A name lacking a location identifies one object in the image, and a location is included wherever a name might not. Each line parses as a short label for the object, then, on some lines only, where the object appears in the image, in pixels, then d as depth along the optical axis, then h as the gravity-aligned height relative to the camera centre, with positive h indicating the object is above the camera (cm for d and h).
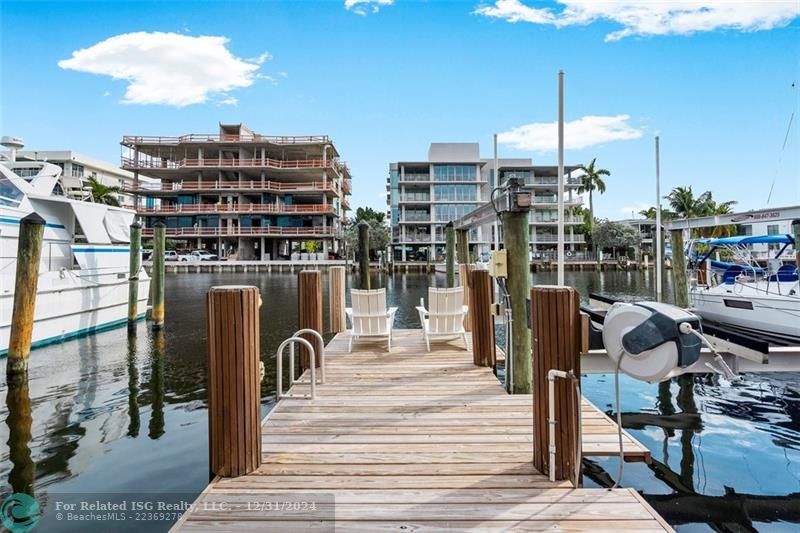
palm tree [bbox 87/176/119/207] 4441 +845
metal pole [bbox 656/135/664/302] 1323 +2
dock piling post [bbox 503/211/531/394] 442 -35
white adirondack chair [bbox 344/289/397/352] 671 -85
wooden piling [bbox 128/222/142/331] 1271 -12
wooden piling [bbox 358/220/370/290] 936 +25
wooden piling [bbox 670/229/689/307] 1138 -31
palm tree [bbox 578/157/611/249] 5356 +1076
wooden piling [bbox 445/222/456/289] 1058 +27
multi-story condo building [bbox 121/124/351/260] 4597 +874
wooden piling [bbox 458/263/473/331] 818 -40
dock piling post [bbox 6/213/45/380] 759 -52
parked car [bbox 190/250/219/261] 4434 +112
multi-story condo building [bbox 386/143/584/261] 5247 +848
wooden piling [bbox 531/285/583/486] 258 -62
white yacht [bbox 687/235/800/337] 949 -90
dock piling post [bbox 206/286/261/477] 271 -75
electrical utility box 448 -2
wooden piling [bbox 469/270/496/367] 551 -81
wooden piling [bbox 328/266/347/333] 789 -68
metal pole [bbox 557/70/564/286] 587 +127
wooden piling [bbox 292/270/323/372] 608 -54
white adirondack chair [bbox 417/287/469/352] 667 -84
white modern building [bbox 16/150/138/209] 5138 +1354
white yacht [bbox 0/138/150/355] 1002 +29
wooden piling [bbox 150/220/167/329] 1250 -59
